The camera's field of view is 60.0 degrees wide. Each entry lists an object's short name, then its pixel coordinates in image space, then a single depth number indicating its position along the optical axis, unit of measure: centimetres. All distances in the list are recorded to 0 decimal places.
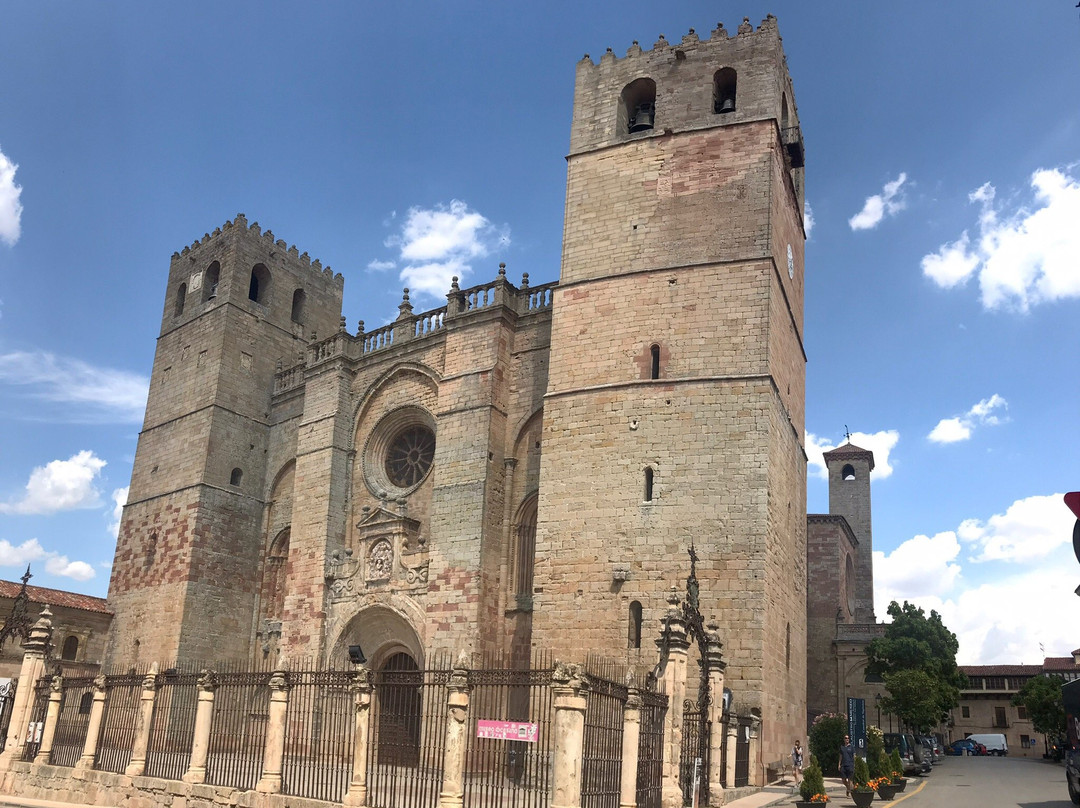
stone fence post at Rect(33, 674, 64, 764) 1458
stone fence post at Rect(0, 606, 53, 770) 1512
